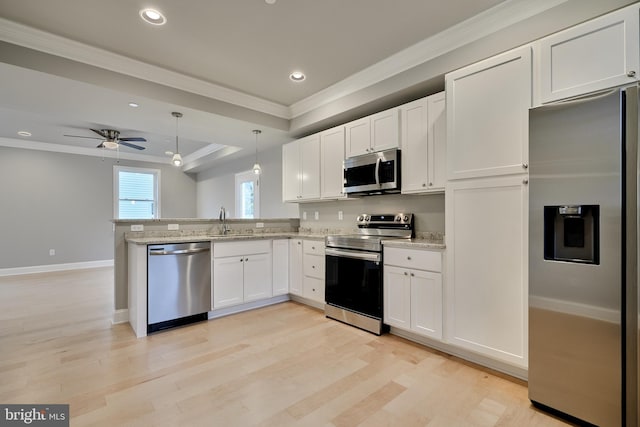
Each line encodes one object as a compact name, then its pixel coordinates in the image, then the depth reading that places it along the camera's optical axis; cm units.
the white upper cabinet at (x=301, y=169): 406
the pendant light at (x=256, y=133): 432
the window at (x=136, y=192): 746
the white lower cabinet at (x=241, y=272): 352
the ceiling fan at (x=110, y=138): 536
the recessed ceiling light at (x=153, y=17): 227
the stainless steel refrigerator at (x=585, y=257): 155
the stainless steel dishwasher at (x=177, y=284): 308
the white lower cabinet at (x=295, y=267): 404
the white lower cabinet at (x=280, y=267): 405
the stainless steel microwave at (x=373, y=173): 308
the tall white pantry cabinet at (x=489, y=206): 206
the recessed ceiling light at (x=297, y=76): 325
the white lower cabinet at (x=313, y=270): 372
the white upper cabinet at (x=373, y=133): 309
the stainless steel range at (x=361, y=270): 303
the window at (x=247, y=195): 596
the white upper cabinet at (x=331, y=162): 372
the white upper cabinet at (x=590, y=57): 167
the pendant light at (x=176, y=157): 360
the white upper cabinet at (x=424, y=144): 272
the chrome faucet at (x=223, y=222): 406
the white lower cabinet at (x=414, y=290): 255
